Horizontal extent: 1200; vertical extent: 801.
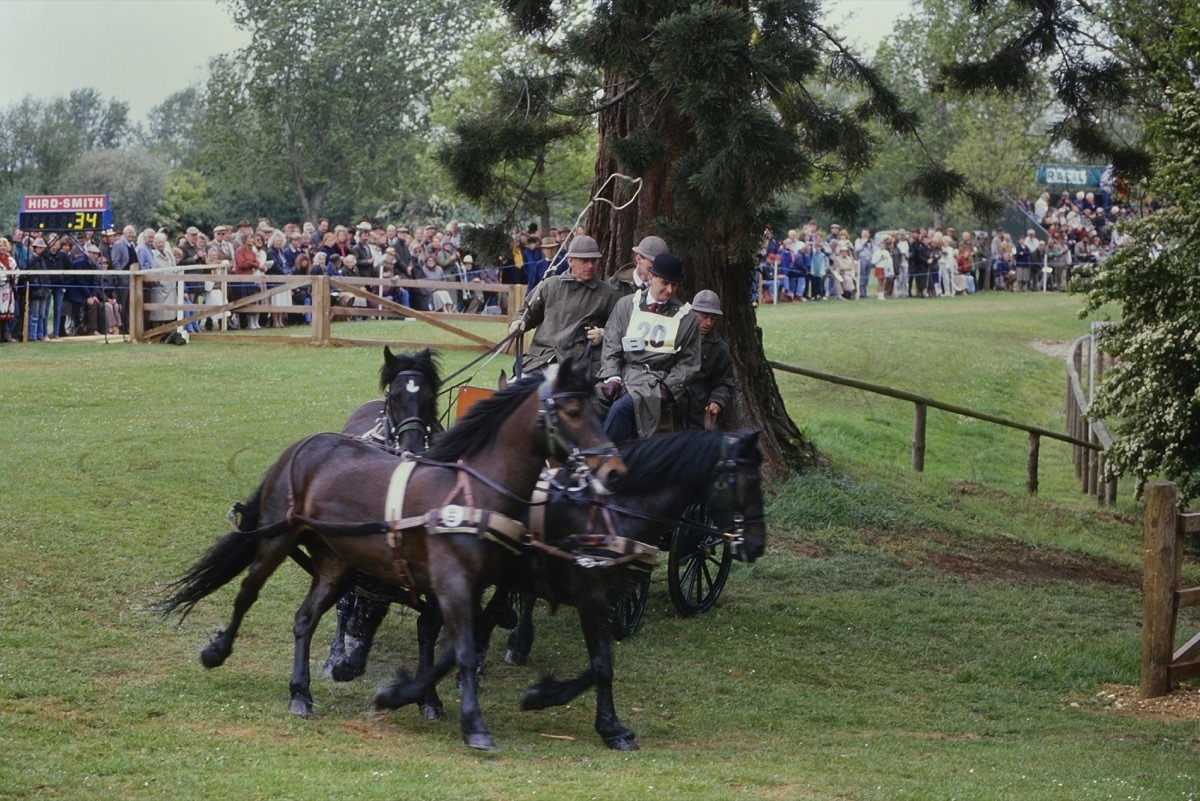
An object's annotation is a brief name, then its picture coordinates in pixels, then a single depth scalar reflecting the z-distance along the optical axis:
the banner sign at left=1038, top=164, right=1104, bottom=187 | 57.00
